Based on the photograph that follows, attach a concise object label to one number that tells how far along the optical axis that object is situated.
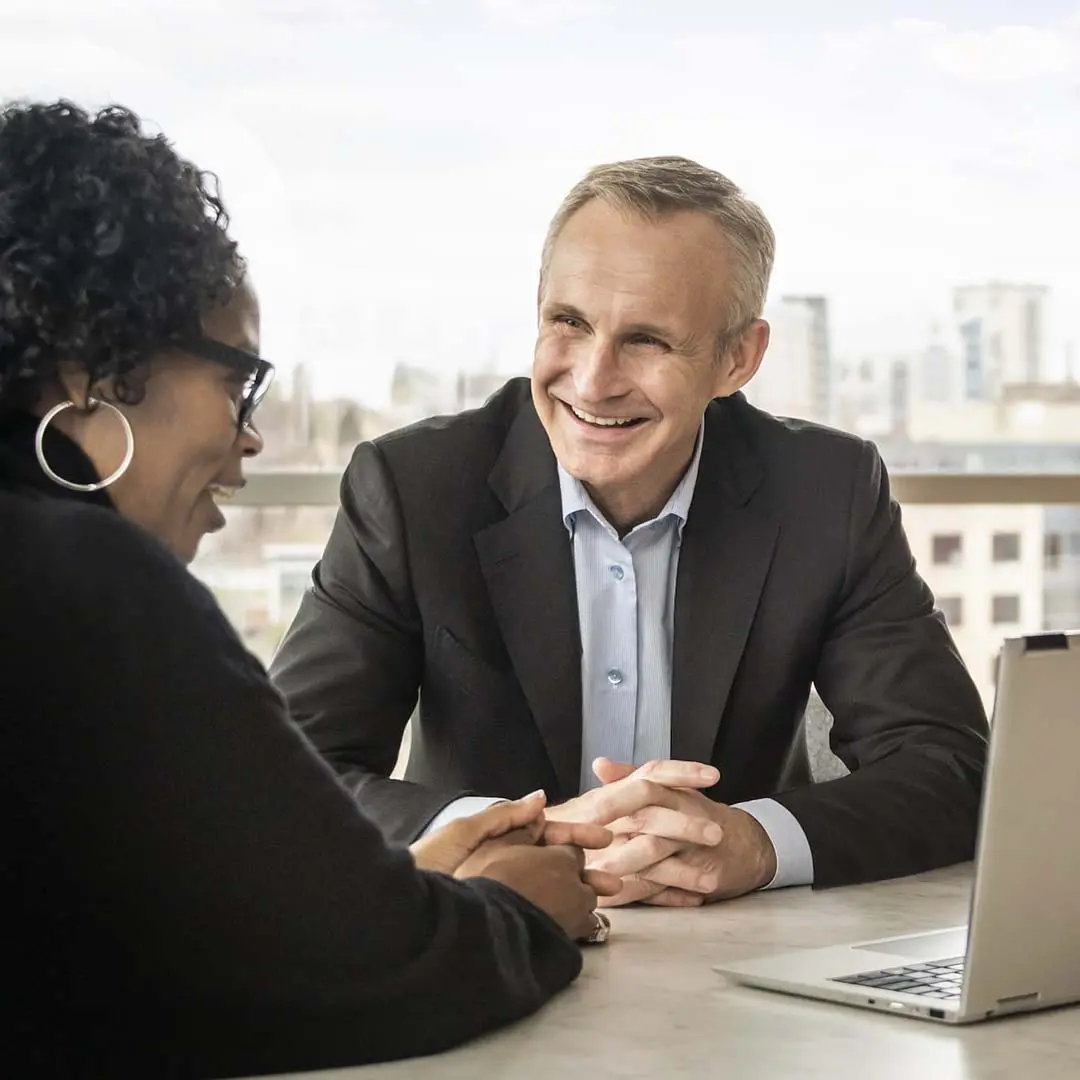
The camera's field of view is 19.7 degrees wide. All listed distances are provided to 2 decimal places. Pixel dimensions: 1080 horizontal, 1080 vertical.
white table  1.74
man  2.40
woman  1.62
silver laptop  1.76
